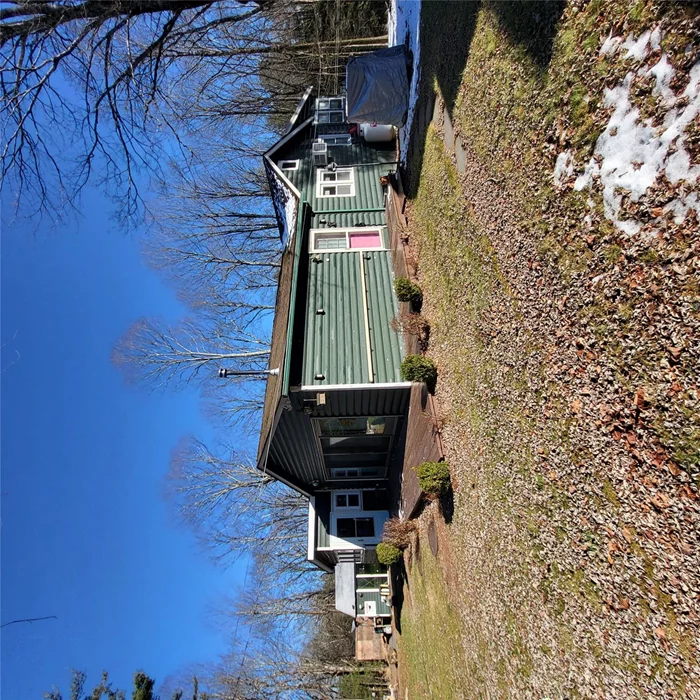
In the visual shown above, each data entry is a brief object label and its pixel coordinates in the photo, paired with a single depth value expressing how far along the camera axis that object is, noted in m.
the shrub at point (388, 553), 9.77
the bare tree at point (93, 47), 5.04
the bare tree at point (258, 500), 20.94
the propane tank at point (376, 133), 13.93
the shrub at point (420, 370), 7.09
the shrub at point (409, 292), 8.32
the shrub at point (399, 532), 9.30
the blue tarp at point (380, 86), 11.44
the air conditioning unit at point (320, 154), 13.91
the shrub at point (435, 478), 6.18
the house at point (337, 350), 9.02
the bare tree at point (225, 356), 20.09
